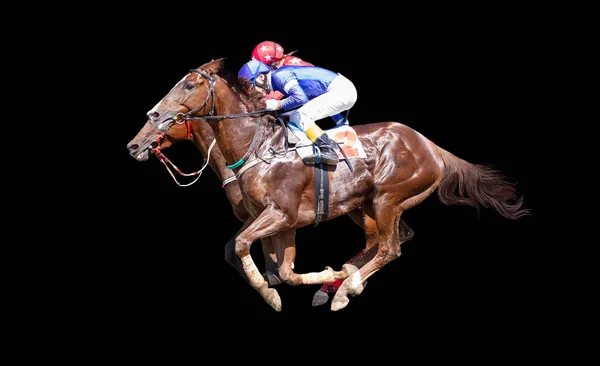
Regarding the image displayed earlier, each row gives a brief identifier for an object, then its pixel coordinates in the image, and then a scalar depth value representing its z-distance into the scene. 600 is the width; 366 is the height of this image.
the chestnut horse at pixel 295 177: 10.27
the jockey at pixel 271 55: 11.32
